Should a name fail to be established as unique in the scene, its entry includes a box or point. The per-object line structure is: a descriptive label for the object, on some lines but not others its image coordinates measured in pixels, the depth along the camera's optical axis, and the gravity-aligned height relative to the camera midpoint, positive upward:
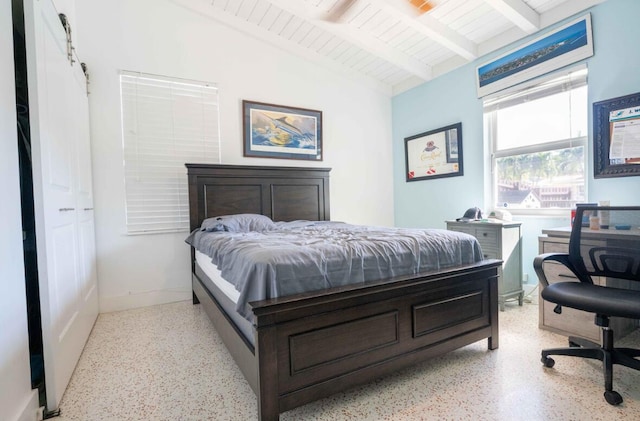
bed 1.33 -0.67
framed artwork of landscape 2.56 +1.29
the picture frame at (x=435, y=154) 3.67 +0.58
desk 1.86 -0.79
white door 1.49 +0.09
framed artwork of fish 3.61 +0.88
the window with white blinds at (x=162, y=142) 3.07 +0.68
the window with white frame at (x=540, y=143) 2.74 +0.52
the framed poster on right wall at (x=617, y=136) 2.30 +0.45
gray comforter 1.40 -0.29
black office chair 1.54 -0.52
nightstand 2.82 -0.48
